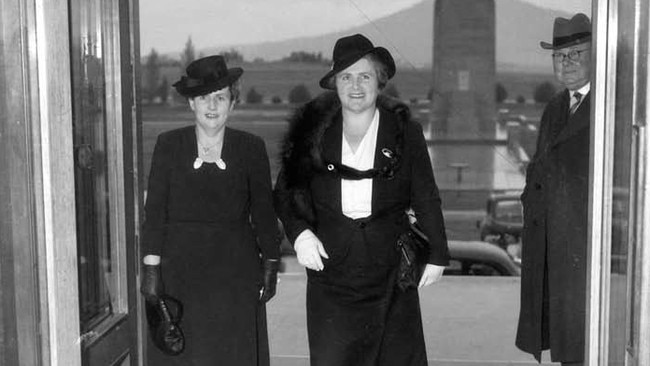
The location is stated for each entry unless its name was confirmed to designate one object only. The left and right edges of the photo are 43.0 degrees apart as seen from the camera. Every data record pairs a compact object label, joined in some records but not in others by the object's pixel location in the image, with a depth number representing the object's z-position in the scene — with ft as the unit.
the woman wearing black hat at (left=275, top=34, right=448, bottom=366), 8.41
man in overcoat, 8.61
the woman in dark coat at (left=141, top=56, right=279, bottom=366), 8.66
